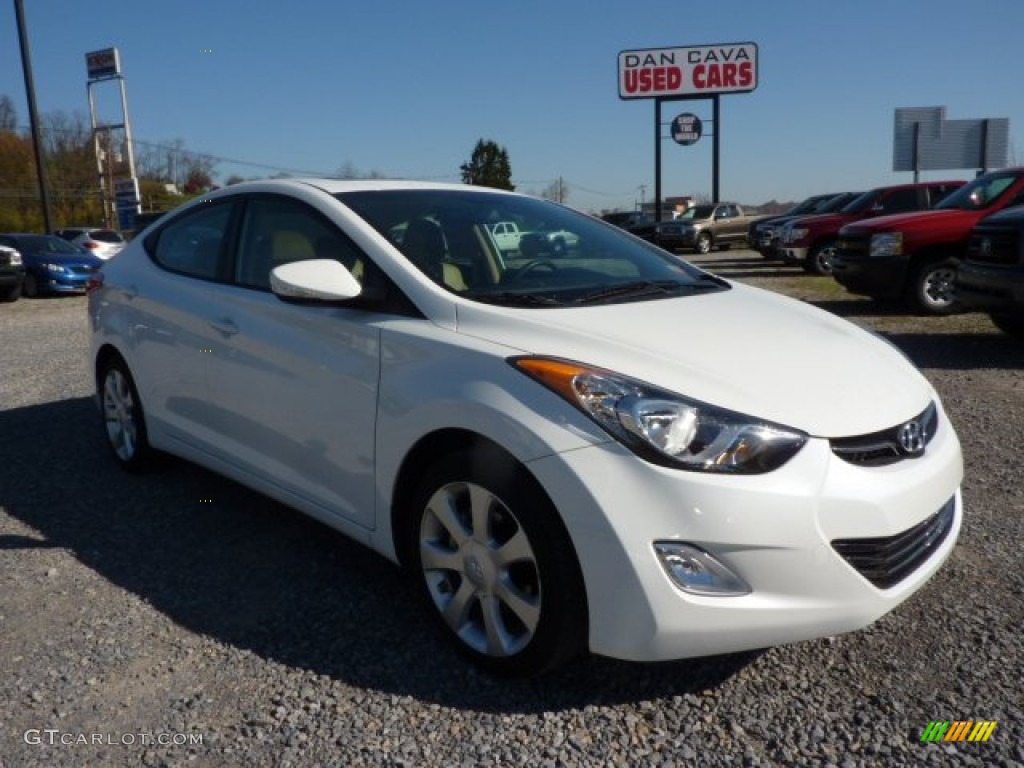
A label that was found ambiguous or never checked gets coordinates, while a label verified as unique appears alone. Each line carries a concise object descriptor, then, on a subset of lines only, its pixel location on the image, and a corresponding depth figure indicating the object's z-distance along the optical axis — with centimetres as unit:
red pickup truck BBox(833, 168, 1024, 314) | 974
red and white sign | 3234
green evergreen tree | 7938
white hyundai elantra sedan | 226
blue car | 1686
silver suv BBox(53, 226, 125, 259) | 2084
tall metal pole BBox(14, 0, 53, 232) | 2156
